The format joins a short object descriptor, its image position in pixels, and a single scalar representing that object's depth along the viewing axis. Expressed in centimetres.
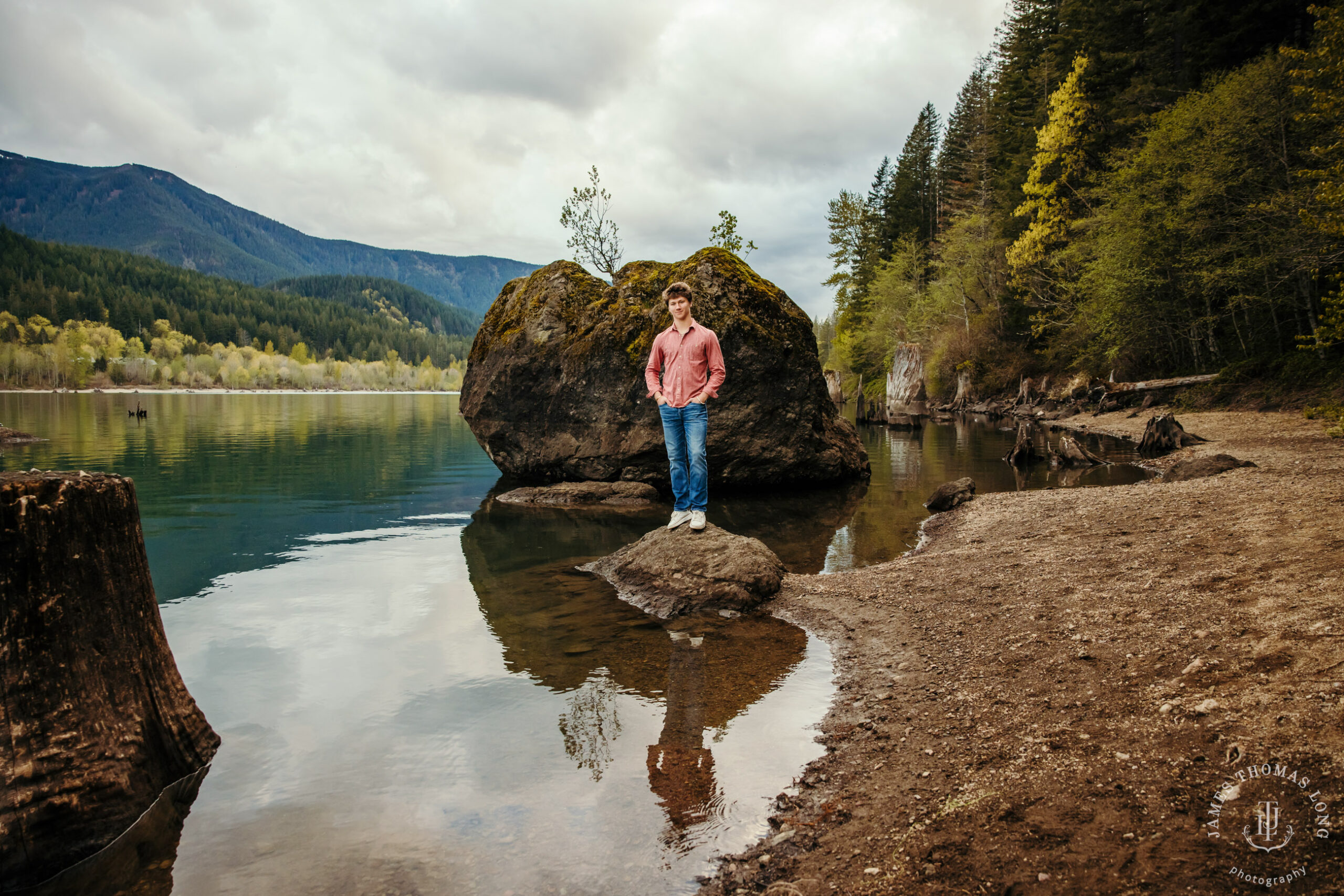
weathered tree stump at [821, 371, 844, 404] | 6188
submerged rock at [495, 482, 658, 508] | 1466
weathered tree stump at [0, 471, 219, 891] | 323
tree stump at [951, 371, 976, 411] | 4847
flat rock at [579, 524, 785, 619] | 695
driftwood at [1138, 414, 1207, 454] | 1798
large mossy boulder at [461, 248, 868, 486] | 1488
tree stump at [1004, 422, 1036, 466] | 1891
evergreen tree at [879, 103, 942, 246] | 6041
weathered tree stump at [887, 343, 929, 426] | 4962
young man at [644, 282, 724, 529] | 775
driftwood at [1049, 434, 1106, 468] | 1766
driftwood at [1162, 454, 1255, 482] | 1153
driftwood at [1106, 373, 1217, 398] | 2570
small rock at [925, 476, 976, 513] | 1300
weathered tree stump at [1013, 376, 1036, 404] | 3972
